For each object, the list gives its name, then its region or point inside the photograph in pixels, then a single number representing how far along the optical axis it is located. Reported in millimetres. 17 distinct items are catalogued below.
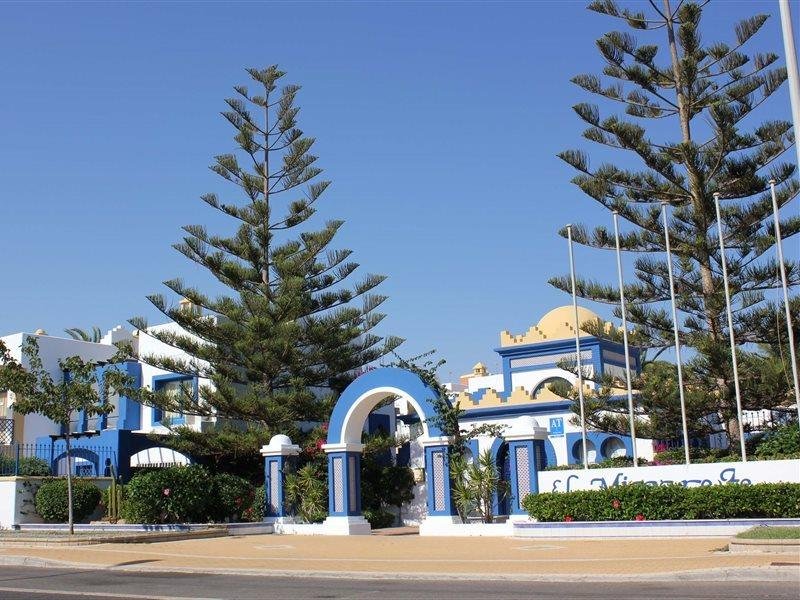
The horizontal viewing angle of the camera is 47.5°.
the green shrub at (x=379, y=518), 24375
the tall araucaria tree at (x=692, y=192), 21812
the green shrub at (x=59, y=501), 21578
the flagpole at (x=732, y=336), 18433
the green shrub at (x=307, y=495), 23094
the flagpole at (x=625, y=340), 19578
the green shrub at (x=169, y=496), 20656
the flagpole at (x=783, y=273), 18534
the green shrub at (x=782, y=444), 19984
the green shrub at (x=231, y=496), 22531
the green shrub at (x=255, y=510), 23141
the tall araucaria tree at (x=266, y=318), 26062
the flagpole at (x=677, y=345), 18742
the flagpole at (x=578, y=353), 21016
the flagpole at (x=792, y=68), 10836
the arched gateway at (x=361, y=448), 19844
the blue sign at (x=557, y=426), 28594
